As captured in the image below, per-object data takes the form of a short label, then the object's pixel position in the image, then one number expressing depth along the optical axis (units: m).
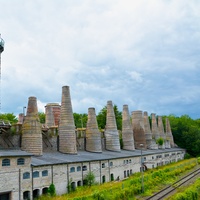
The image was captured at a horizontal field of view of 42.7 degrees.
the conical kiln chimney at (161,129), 66.07
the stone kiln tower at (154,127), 63.04
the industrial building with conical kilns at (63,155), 21.85
